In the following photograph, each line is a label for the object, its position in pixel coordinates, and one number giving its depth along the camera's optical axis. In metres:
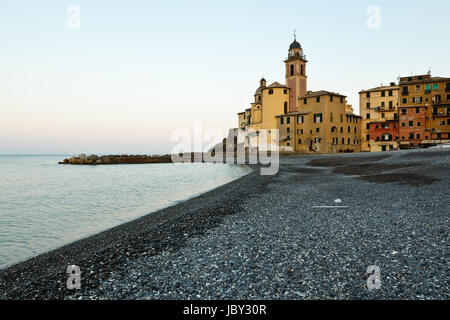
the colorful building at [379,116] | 72.50
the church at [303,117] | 71.94
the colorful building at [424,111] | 65.94
